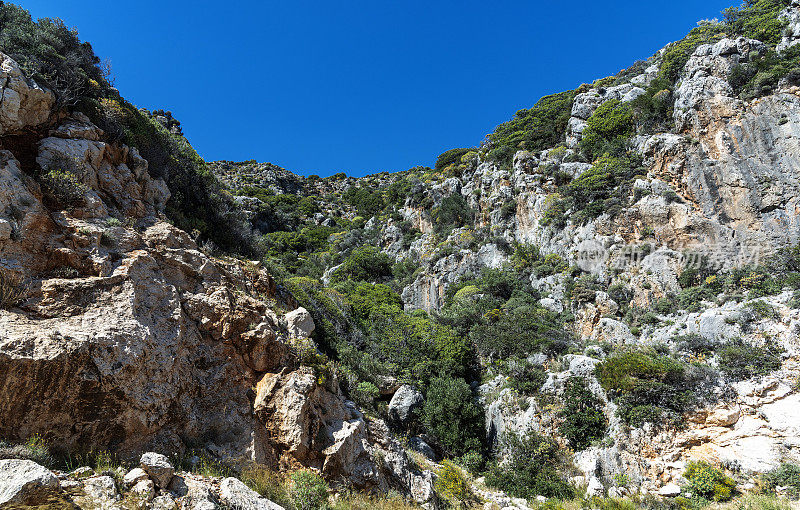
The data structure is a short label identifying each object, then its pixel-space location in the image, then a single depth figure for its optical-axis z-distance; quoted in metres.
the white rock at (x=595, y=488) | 11.74
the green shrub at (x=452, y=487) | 10.17
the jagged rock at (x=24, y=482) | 3.87
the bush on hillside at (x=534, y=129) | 32.22
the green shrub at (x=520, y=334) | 17.52
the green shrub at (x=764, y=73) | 18.83
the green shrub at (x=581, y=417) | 13.46
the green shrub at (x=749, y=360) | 12.08
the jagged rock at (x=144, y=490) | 4.99
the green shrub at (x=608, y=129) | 25.19
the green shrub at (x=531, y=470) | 12.27
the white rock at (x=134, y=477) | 5.14
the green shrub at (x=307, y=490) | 6.86
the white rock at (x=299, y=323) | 10.32
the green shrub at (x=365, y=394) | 12.75
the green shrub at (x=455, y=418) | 15.16
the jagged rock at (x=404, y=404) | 15.74
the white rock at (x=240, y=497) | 5.62
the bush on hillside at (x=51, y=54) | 8.95
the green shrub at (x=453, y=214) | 32.62
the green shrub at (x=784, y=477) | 9.71
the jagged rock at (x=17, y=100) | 7.68
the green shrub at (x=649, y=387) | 12.60
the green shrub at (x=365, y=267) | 31.38
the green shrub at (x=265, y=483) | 6.80
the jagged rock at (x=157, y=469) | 5.35
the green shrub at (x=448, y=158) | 47.81
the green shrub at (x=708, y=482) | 10.31
